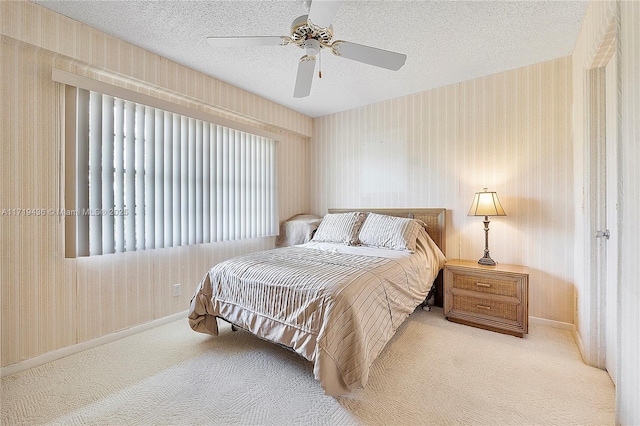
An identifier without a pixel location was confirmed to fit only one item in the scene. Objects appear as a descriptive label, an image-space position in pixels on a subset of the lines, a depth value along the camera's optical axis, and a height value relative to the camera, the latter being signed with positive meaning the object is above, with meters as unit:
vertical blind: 2.26 +0.35
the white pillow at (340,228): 3.24 -0.21
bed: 1.60 -0.60
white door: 1.79 -0.08
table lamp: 2.70 +0.03
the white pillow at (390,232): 2.87 -0.23
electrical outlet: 2.91 -0.83
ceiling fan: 1.65 +1.11
